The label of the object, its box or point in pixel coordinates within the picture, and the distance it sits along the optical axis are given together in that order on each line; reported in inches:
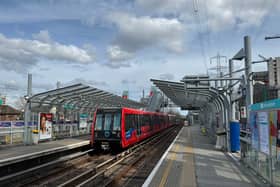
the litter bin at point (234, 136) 518.6
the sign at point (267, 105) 255.1
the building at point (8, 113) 1936.5
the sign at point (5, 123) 602.4
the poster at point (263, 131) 283.9
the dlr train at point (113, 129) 556.1
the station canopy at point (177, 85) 630.5
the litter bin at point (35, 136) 633.7
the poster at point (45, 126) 682.2
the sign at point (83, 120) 941.0
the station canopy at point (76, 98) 652.7
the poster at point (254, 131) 325.0
